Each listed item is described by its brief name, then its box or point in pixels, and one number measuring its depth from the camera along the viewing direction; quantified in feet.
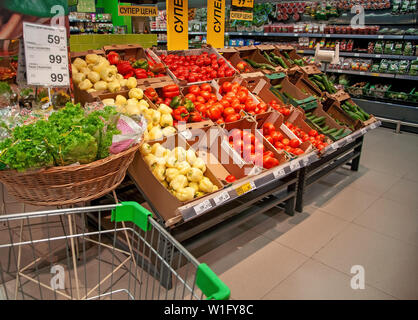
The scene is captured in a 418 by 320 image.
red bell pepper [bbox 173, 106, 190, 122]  9.59
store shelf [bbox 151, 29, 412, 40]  20.35
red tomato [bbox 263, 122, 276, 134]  11.16
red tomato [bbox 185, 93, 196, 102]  10.84
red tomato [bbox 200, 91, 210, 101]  11.19
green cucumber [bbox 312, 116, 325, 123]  12.99
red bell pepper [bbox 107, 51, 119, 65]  11.14
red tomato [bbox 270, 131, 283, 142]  10.88
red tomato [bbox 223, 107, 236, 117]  10.49
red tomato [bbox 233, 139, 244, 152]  9.74
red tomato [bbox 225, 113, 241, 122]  10.36
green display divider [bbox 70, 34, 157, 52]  19.11
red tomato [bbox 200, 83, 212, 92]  11.50
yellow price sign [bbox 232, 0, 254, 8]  16.45
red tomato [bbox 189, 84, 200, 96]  11.23
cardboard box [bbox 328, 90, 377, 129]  14.18
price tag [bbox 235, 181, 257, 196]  8.20
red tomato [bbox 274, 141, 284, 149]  10.69
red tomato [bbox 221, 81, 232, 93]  12.01
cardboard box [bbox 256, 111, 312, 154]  11.25
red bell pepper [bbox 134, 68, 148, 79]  10.80
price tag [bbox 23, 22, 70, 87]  6.62
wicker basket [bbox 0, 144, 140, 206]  5.43
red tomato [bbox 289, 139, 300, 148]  10.98
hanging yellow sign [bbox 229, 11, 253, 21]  17.22
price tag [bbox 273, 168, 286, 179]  9.21
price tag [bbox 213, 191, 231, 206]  7.73
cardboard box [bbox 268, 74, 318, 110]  13.12
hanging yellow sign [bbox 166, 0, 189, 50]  12.67
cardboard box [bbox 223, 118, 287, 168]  9.96
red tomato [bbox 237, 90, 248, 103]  11.53
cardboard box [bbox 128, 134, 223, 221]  7.32
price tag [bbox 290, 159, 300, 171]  9.82
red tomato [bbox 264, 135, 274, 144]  10.82
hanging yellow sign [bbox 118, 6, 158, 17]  17.99
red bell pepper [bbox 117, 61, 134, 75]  10.77
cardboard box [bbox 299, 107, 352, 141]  12.51
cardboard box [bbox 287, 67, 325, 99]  14.87
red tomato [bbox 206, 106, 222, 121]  10.43
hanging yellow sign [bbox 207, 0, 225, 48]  14.38
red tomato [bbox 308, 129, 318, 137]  11.96
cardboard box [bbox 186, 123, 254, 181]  9.00
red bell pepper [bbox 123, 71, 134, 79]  10.63
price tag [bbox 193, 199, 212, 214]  7.35
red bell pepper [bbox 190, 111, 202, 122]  9.68
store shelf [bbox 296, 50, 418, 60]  20.14
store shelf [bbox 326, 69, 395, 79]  20.83
